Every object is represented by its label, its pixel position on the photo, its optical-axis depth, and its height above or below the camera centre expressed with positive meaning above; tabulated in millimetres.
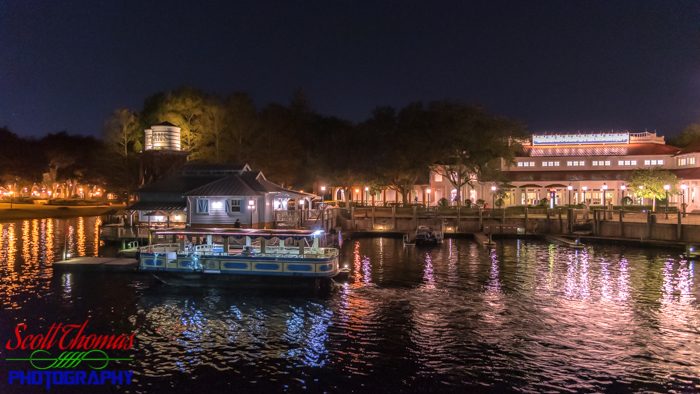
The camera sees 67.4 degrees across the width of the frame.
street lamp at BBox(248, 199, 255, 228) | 50906 +123
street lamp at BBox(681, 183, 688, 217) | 64594 +1998
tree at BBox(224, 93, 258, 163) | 80875 +13025
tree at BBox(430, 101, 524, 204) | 71500 +9375
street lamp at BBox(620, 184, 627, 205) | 71800 +2247
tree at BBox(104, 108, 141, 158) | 81875 +12421
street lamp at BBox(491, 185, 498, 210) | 71600 +1712
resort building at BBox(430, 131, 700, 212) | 77688 +5921
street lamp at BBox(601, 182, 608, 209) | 71250 +2220
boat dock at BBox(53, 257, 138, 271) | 34906 -3720
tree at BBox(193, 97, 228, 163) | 79875 +12079
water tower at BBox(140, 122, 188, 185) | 73438 +8578
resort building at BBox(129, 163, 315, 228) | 51938 +755
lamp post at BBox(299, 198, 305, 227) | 52688 -935
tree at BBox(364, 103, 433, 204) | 77312 +9181
